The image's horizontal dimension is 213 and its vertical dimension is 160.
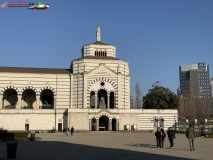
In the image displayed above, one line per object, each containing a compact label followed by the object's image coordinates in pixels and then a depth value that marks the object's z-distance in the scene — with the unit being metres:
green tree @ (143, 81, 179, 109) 64.25
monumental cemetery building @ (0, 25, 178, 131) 52.97
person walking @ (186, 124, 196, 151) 20.78
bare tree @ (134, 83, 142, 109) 87.68
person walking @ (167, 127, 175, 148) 22.75
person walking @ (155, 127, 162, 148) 22.31
